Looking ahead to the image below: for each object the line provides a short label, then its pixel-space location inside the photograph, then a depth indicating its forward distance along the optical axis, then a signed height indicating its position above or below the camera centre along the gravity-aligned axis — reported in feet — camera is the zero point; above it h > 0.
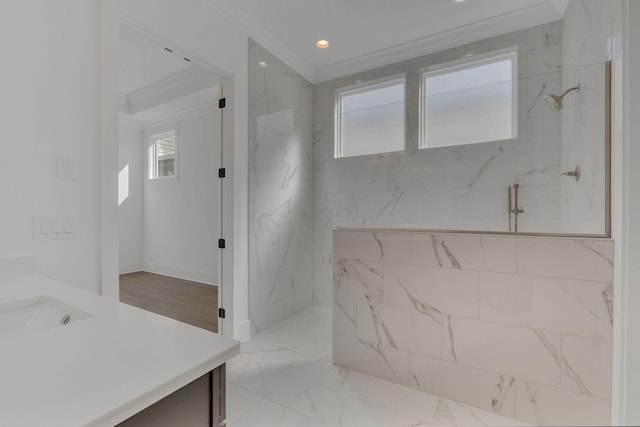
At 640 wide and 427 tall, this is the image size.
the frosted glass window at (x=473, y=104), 6.34 +2.53
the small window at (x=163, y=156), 15.33 +3.06
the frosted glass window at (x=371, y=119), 7.68 +2.64
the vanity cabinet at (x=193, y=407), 1.77 -1.30
